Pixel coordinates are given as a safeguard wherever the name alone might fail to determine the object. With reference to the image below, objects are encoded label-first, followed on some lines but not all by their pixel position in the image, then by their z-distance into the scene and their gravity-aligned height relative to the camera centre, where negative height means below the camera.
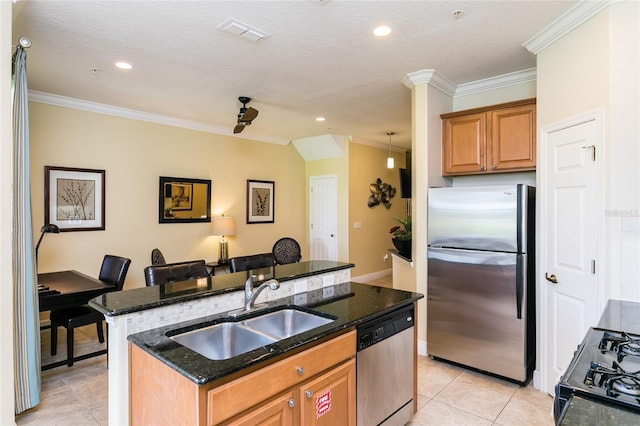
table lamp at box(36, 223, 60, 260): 3.19 -0.14
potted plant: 3.99 -0.34
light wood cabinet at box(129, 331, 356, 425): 1.29 -0.74
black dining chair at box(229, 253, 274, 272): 3.28 -0.48
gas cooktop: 1.05 -0.54
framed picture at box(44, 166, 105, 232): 4.08 +0.18
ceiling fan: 3.94 +1.09
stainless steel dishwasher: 1.94 -0.92
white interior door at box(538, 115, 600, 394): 2.35 -0.23
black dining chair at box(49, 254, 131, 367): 3.20 -0.93
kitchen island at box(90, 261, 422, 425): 1.39 -0.55
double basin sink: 1.75 -0.63
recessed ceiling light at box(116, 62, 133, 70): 3.17 +1.33
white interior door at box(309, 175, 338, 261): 6.73 -0.10
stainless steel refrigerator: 2.88 -0.57
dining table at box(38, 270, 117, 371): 2.89 -0.66
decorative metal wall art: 7.13 +0.37
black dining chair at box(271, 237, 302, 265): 5.74 -0.64
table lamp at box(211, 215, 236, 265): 5.38 -0.26
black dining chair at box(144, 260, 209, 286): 2.75 -0.48
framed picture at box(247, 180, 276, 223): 6.14 +0.20
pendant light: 5.72 +0.78
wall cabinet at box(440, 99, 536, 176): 3.16 +0.68
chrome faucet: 1.95 -0.46
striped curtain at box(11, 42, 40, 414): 2.36 -0.33
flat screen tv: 5.03 +0.42
